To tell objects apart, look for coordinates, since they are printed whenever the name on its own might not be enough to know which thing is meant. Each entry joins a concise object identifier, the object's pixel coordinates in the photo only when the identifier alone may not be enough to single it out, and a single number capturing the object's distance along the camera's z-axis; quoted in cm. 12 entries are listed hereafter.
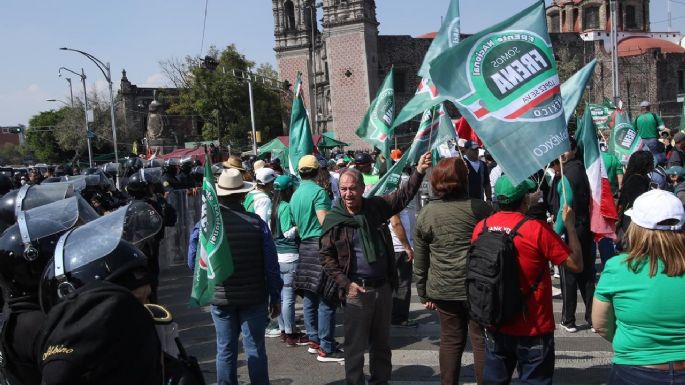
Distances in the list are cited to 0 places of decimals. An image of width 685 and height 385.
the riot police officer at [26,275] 256
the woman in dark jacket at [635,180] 696
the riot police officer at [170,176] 1228
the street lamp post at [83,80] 3967
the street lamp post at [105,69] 2975
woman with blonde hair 294
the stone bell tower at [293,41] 5822
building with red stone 5103
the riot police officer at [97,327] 190
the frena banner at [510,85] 435
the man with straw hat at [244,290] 486
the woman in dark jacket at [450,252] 464
